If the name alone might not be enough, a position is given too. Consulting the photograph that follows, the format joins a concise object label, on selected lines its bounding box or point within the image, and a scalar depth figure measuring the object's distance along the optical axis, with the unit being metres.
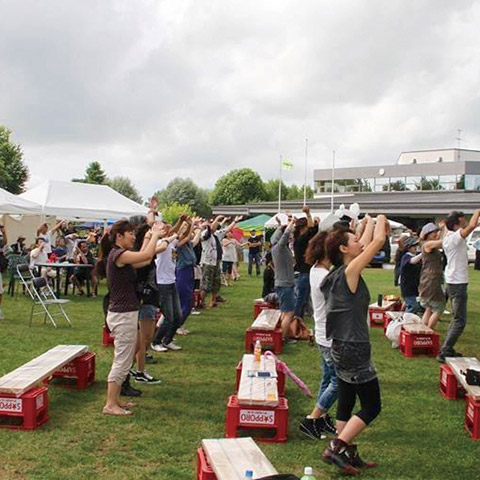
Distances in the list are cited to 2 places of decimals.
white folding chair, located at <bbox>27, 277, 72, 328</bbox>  10.16
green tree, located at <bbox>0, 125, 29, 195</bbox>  51.88
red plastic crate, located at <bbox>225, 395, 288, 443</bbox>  5.05
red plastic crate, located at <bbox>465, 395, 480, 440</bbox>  5.20
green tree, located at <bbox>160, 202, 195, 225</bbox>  58.86
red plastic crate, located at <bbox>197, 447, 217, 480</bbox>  3.58
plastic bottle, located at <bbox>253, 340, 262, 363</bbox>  6.40
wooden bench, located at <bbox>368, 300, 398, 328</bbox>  11.55
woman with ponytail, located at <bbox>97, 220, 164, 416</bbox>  5.44
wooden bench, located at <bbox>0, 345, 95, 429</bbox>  5.23
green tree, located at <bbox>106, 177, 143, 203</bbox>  87.83
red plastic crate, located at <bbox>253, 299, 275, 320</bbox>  11.47
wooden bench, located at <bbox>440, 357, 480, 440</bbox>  5.20
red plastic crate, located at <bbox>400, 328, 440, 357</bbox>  8.69
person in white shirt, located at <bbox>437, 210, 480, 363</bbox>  7.65
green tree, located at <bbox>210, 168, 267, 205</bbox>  78.38
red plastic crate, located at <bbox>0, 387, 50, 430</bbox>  5.23
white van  30.00
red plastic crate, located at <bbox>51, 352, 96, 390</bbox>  6.61
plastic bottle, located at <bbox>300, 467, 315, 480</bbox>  2.95
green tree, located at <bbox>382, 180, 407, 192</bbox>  60.62
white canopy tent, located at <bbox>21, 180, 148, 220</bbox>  19.19
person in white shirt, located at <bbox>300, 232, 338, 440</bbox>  5.09
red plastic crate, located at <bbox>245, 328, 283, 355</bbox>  8.70
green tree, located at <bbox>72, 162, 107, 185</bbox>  87.25
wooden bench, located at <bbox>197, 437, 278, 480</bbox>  3.47
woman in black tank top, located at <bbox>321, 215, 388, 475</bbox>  4.23
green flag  41.31
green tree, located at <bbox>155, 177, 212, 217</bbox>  78.31
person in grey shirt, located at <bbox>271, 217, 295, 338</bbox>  8.48
